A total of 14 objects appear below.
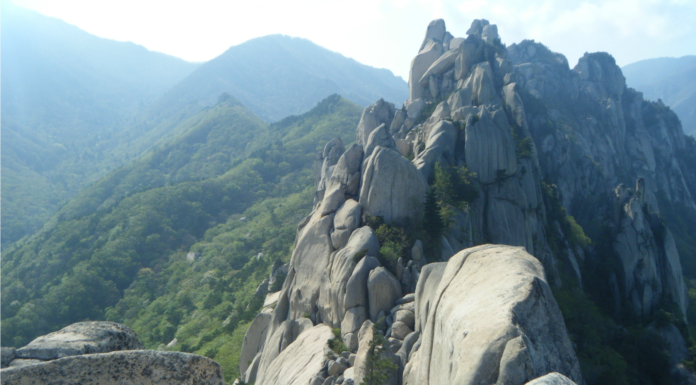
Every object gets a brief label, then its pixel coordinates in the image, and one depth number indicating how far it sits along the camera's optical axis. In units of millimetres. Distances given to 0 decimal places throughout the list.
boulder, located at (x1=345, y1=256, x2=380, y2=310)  23203
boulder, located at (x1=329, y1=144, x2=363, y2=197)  33219
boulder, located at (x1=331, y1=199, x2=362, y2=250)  28312
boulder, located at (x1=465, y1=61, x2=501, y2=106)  58719
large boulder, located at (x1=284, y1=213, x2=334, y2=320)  28344
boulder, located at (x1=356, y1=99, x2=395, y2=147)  68875
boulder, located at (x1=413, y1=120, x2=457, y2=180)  36750
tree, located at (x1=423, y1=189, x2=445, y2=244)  27422
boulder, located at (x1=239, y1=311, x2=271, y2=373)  34188
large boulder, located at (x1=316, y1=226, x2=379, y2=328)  24406
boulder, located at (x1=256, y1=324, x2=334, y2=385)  20484
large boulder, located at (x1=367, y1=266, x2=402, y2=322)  22469
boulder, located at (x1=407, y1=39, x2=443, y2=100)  75188
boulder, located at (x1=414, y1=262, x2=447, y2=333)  15716
